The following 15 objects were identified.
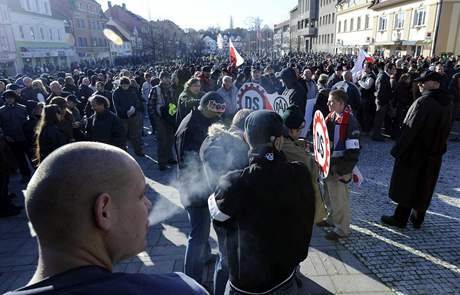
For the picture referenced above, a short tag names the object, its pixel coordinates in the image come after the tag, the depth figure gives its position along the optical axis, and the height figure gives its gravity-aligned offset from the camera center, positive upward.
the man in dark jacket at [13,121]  6.77 -1.19
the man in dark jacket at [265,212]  2.11 -0.99
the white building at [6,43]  32.84 +1.94
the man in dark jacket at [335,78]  10.55 -0.78
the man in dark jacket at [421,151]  4.26 -1.30
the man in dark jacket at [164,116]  7.49 -1.29
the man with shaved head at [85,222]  0.94 -0.47
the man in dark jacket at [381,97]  8.91 -1.19
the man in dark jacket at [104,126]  5.43 -1.08
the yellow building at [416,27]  26.61 +2.17
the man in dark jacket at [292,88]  7.02 -0.72
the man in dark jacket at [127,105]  7.83 -1.08
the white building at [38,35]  36.37 +3.12
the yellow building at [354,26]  40.56 +3.55
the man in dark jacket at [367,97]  9.59 -1.27
